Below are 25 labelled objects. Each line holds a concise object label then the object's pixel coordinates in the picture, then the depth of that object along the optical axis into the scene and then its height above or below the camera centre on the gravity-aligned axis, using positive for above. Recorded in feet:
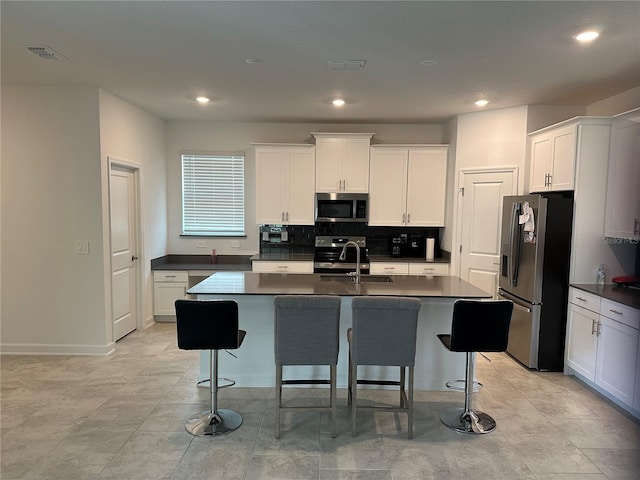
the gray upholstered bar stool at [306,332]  8.72 -2.65
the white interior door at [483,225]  15.39 -0.29
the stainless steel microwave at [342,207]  18.02 +0.35
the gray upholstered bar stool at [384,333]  8.69 -2.62
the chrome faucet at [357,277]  11.69 -1.84
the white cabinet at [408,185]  17.75 +1.39
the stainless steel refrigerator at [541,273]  12.34 -1.77
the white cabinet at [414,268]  17.31 -2.27
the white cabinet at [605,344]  10.02 -3.46
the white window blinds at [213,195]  19.12 +0.84
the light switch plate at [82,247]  13.66 -1.30
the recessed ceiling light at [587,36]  8.64 +4.09
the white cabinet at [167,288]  17.54 -3.43
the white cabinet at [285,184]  17.87 +1.35
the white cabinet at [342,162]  17.69 +2.35
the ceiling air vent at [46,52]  9.94 +4.04
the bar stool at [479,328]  8.91 -2.52
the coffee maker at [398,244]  18.66 -1.39
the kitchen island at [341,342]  11.29 -3.73
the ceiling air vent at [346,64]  10.58 +4.11
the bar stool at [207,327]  8.69 -2.57
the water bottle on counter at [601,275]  12.22 -1.72
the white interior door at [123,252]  14.62 -1.61
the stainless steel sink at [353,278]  11.99 -1.98
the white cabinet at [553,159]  12.32 +1.97
